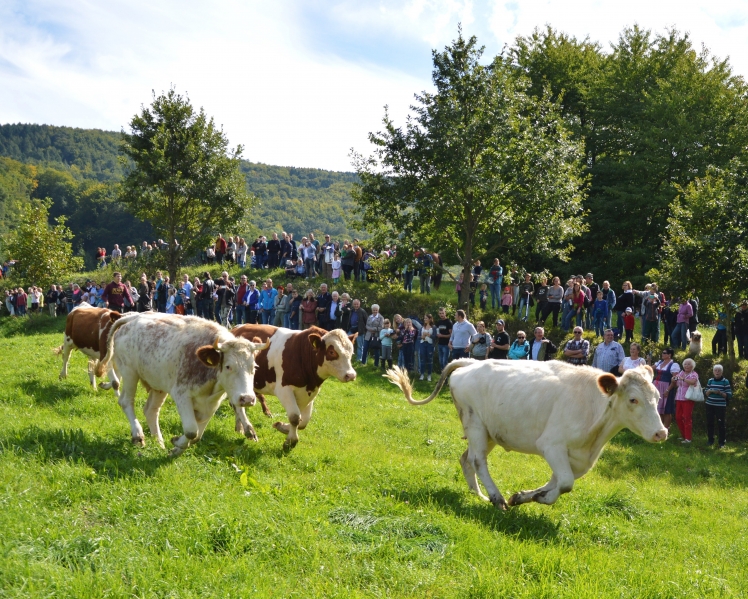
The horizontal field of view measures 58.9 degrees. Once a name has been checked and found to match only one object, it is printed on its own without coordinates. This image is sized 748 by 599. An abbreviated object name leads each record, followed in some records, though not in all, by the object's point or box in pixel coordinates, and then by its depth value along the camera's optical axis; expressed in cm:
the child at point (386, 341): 2114
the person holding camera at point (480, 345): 1900
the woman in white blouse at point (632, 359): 1612
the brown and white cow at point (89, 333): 1352
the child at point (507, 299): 2392
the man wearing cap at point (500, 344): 1881
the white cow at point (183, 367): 876
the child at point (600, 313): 2142
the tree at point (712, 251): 1977
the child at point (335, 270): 2845
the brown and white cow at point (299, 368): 1041
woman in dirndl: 1692
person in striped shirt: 1616
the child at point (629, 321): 2064
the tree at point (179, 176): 3388
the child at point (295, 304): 2392
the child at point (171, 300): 2647
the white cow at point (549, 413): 816
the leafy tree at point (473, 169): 2412
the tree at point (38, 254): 3909
